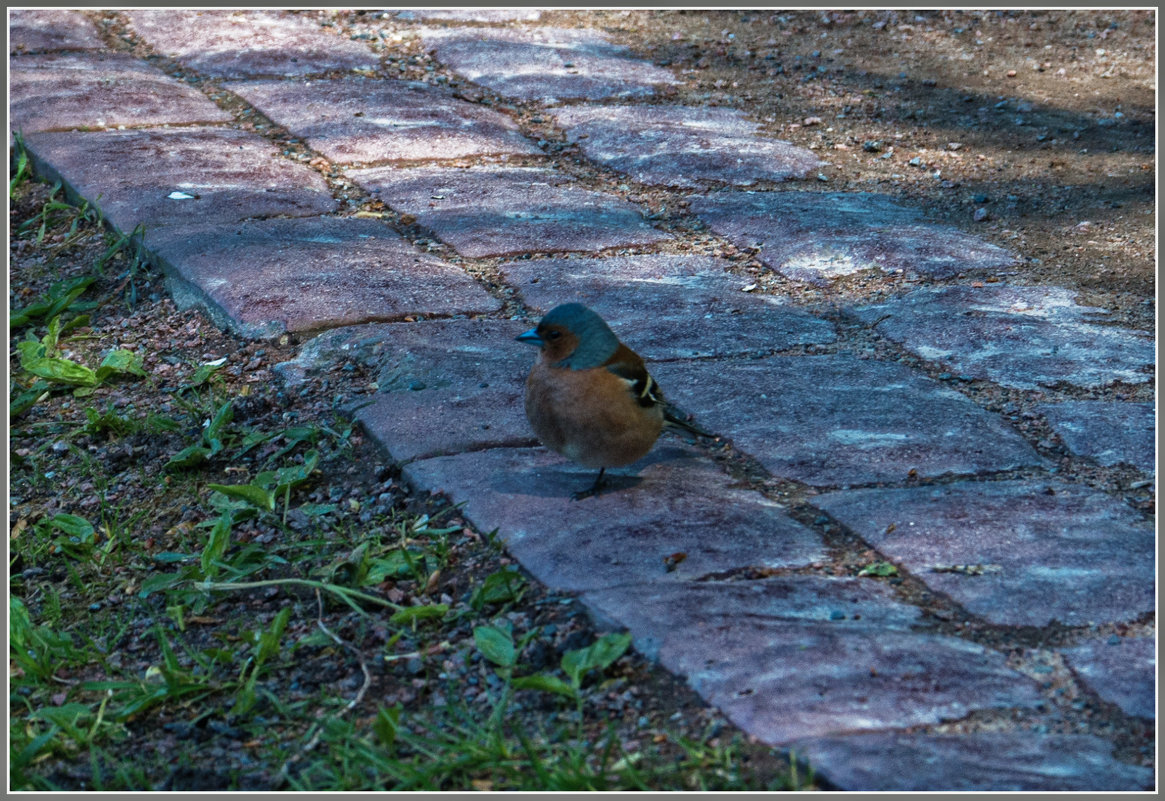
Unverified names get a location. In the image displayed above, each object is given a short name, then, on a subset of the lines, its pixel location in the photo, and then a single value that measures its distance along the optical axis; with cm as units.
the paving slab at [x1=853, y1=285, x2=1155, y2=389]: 700
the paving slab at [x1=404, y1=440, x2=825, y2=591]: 520
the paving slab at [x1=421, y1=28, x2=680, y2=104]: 1161
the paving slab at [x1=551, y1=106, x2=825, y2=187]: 981
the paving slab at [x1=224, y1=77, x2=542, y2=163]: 1005
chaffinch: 584
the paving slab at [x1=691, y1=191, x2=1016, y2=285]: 834
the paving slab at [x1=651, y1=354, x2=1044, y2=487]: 604
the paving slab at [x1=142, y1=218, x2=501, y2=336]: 749
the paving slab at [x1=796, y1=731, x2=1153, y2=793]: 391
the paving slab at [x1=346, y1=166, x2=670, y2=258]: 857
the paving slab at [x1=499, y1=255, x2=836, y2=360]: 733
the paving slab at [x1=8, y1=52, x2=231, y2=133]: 1034
